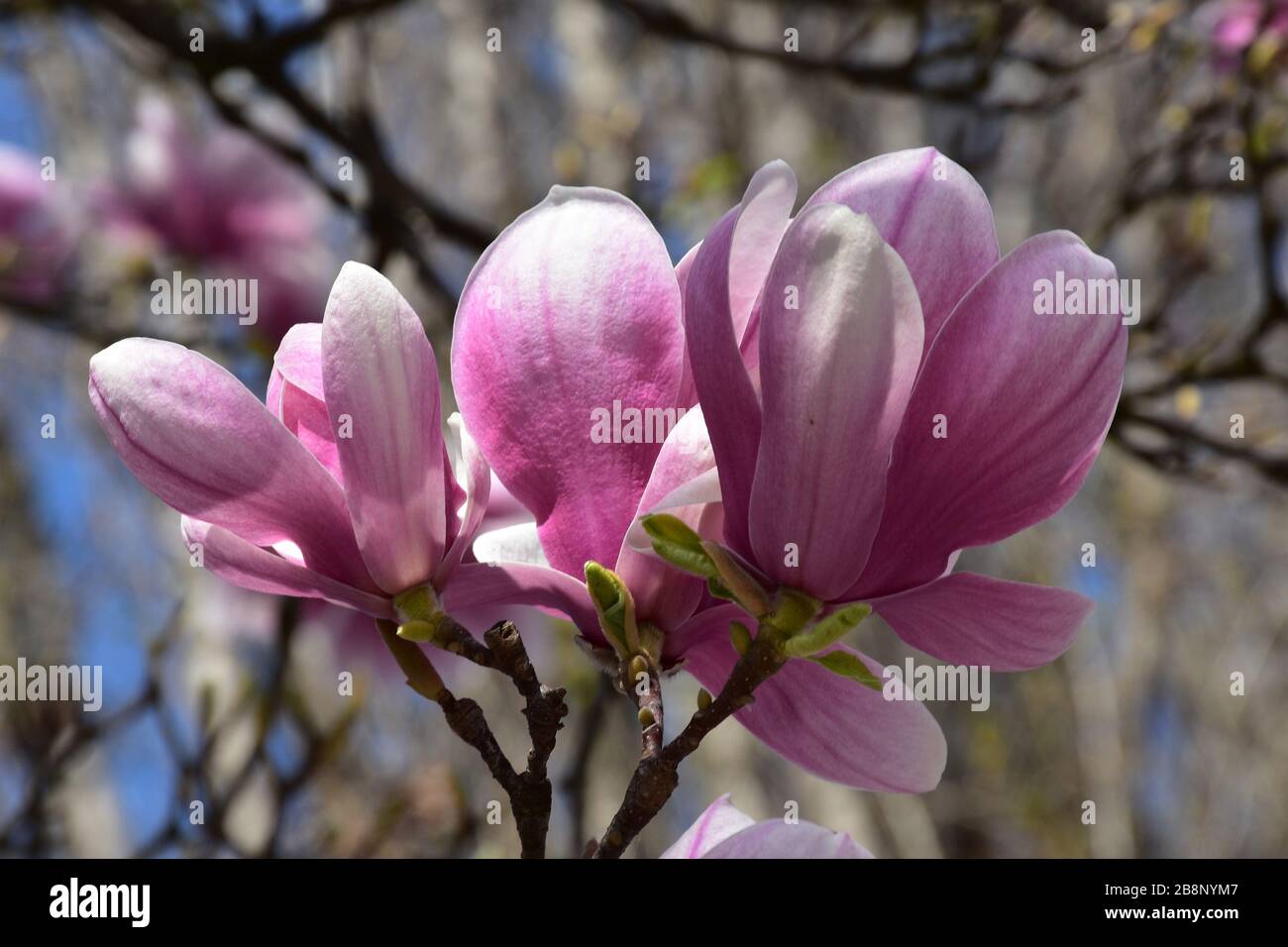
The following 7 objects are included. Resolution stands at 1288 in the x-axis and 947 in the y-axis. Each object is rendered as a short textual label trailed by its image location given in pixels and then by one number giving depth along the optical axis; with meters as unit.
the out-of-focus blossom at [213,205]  1.93
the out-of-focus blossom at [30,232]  1.89
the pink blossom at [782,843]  0.48
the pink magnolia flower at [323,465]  0.50
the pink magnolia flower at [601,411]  0.51
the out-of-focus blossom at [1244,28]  1.75
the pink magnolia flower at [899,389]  0.47
